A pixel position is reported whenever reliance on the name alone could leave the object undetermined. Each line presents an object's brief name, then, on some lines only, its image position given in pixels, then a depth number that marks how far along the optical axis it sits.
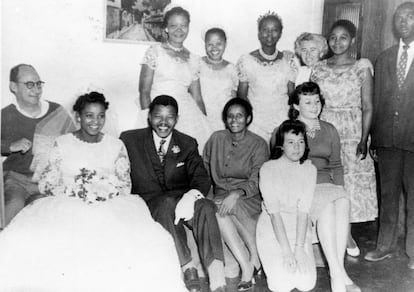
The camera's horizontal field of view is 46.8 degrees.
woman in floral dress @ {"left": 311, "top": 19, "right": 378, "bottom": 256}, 3.46
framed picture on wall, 4.03
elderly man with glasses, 3.23
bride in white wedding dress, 2.33
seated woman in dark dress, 2.96
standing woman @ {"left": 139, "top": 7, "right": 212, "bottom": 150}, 3.54
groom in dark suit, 2.80
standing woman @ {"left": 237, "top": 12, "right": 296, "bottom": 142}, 3.69
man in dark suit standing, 3.18
